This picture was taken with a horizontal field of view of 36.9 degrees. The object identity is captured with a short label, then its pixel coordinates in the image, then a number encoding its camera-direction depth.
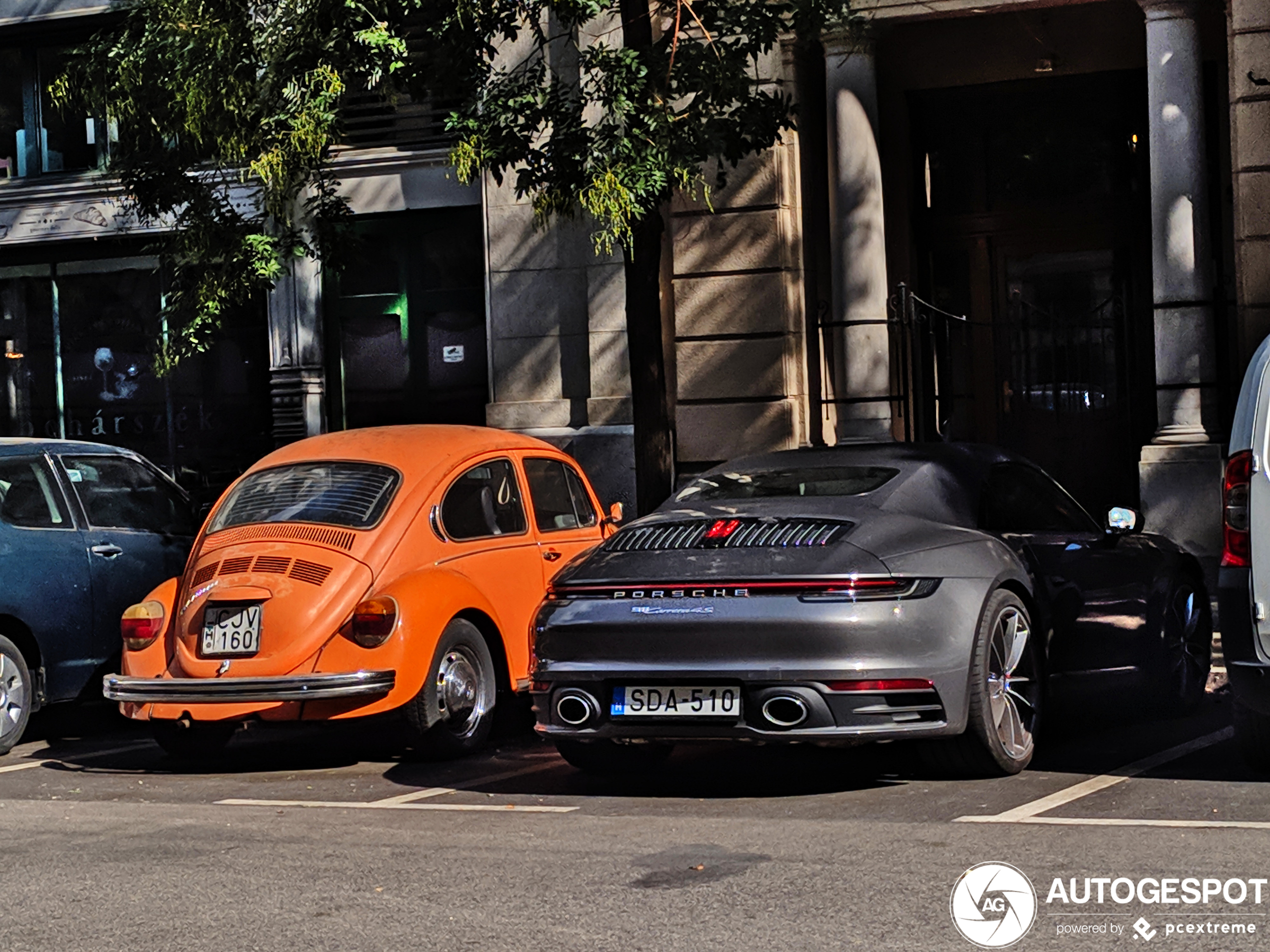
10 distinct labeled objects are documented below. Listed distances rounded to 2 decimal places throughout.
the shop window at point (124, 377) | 19.75
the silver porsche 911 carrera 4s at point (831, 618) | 7.23
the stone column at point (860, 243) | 17.23
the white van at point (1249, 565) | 7.20
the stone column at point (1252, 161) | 15.80
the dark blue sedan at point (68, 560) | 10.11
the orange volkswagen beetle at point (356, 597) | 8.82
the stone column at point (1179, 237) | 16.06
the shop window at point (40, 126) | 20.53
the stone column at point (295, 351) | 19.23
